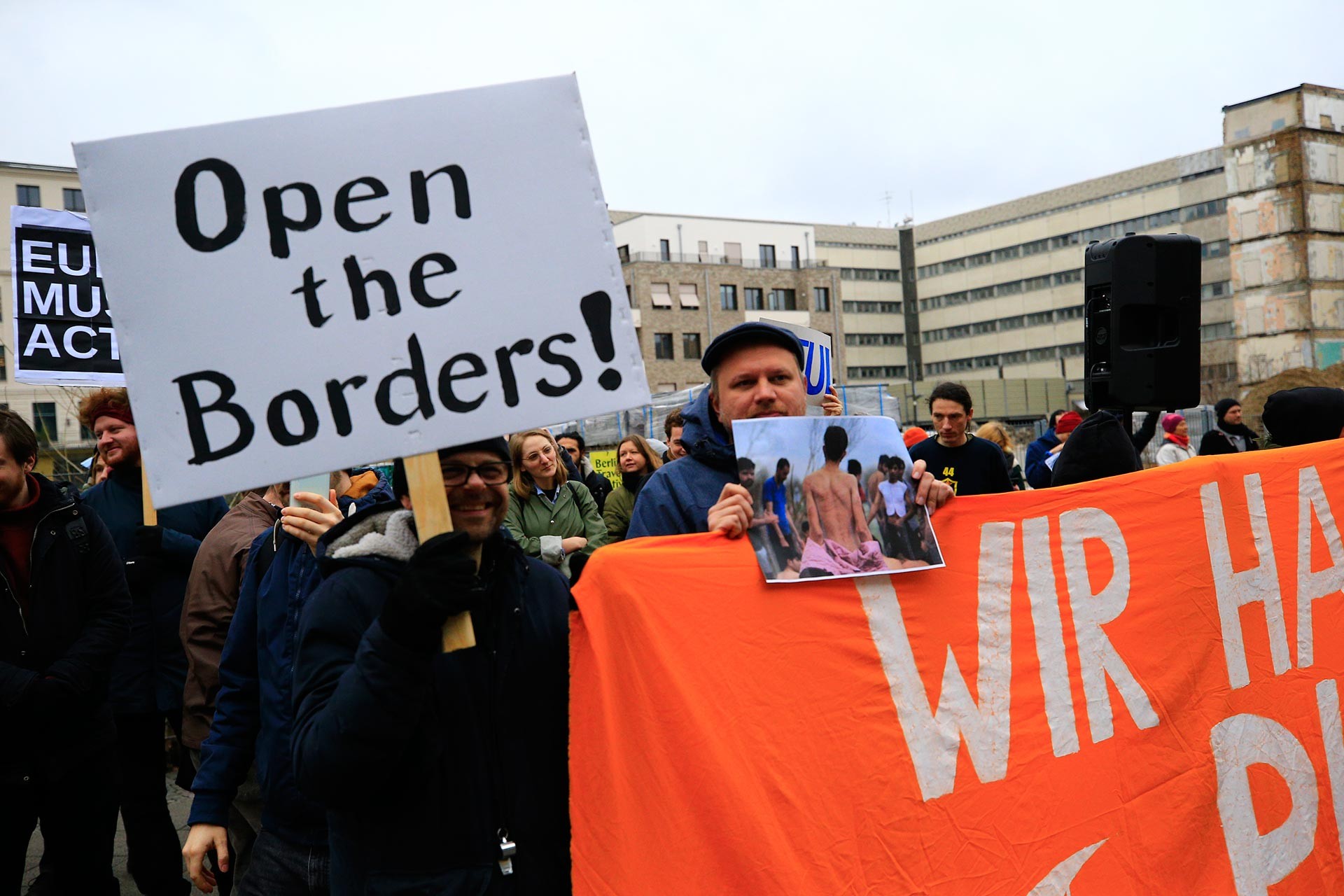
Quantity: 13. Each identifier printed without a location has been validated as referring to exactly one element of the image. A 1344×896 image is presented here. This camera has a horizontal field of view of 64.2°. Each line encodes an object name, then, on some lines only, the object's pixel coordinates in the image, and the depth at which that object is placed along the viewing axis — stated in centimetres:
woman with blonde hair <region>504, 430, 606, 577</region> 591
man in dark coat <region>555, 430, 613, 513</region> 1023
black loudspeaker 445
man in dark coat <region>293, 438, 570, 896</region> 189
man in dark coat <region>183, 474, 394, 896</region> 274
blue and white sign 697
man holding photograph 288
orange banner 243
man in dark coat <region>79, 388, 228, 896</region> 439
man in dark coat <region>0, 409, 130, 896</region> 358
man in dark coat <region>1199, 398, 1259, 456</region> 1184
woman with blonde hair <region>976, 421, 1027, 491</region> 948
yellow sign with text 1336
